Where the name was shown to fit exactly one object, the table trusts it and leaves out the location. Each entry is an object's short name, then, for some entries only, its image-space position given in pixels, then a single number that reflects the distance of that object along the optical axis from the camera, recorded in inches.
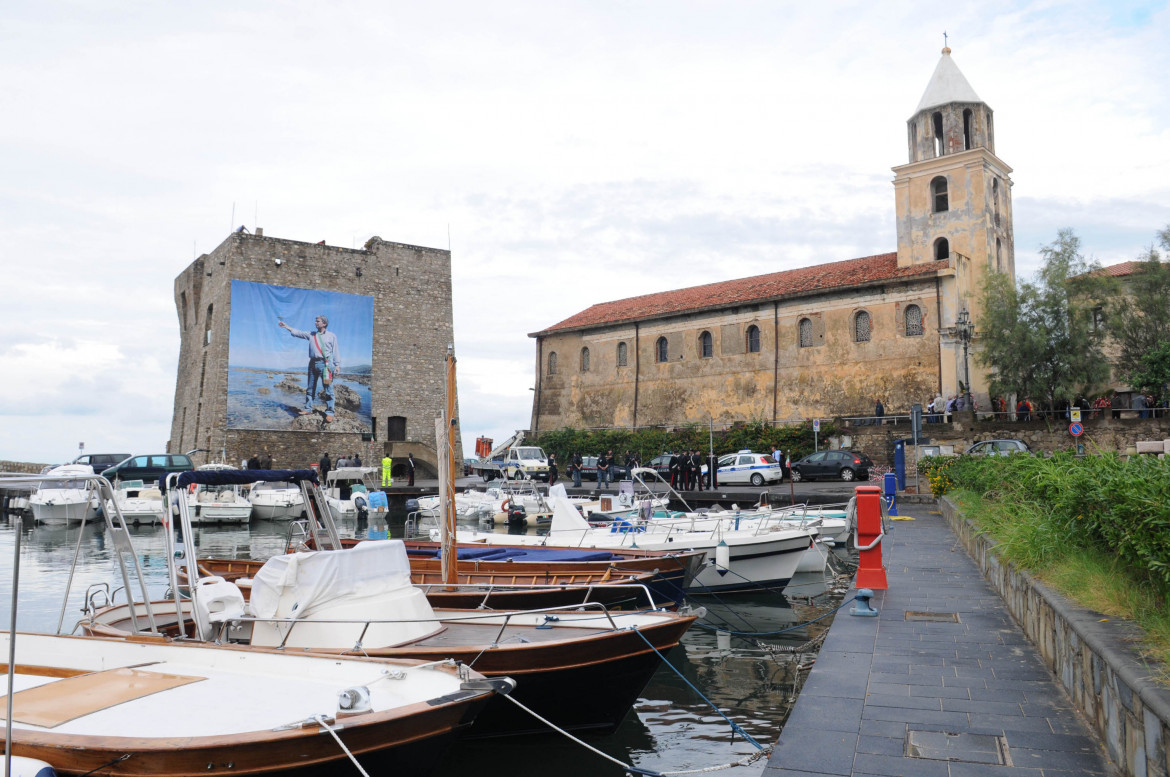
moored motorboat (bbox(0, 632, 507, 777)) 191.3
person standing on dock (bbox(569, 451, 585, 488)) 1405.0
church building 1387.8
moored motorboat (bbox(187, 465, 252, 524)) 1158.3
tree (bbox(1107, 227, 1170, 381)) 1385.3
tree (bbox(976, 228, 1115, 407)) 1307.8
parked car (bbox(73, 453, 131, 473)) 1446.9
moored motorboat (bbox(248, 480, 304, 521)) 1231.5
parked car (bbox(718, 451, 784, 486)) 1274.6
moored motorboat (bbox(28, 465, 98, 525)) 1147.9
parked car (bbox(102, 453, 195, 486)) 1355.8
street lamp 1283.2
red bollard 384.8
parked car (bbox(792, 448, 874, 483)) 1229.7
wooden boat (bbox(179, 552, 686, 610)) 386.0
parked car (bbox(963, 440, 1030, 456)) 997.2
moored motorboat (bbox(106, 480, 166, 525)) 1117.1
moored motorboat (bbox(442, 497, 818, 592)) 591.8
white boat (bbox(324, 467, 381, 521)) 1245.6
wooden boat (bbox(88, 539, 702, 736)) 281.6
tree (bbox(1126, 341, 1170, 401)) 1283.2
